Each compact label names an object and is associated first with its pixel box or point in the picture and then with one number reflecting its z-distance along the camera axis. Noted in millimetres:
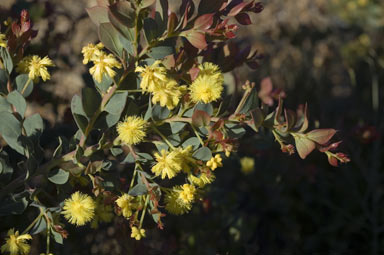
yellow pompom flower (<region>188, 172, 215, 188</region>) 419
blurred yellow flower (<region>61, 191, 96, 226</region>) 408
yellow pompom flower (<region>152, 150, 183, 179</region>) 406
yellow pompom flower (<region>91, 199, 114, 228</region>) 439
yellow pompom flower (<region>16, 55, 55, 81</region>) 426
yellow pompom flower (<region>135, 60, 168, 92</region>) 398
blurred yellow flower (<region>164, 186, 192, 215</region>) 420
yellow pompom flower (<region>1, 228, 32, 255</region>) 412
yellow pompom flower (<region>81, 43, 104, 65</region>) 409
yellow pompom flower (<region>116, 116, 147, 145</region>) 406
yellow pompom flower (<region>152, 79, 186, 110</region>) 401
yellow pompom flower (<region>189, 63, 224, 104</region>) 406
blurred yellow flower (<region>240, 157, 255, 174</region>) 588
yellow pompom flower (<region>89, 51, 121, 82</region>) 402
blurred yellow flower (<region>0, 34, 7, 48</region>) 418
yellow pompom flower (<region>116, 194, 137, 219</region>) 414
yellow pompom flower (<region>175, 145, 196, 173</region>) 414
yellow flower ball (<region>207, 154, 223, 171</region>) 413
